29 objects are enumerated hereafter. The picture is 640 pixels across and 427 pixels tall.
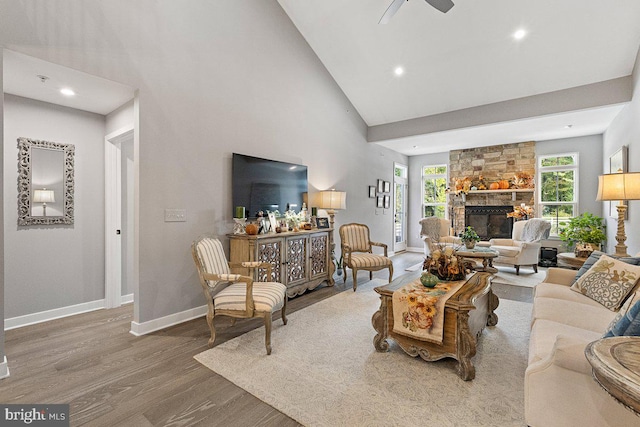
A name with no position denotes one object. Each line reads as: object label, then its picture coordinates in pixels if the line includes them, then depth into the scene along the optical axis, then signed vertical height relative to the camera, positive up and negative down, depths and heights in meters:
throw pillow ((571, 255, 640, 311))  2.39 -0.60
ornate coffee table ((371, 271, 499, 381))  2.22 -0.96
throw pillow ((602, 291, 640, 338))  1.43 -0.57
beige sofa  1.36 -0.86
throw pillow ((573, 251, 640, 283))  2.92 -0.52
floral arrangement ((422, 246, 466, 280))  2.86 -0.55
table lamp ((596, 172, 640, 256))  3.01 +0.22
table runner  2.29 -0.81
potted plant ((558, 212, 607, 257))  4.54 -0.43
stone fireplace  7.19 +0.42
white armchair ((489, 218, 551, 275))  5.79 -0.76
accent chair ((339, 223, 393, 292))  4.65 -0.72
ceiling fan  3.10 +2.12
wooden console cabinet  3.64 -0.65
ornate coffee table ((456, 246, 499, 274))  4.82 -0.73
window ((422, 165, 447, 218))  8.54 +0.50
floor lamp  5.22 +0.11
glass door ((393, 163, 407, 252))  8.36 +0.00
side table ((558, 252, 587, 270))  3.87 -0.68
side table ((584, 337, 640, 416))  0.84 -0.48
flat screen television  3.96 +0.32
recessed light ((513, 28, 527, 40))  4.07 +2.38
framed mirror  3.22 +0.25
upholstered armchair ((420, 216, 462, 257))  6.60 -0.54
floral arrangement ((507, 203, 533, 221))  6.97 -0.07
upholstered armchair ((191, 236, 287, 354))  2.65 -0.81
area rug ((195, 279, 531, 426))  1.85 -1.26
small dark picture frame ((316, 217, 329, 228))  4.88 -0.24
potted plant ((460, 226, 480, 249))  5.28 -0.53
